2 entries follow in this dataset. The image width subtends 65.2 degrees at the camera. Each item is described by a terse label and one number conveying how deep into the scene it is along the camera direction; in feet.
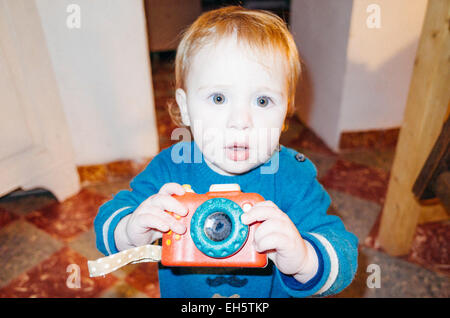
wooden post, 2.87
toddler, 1.69
